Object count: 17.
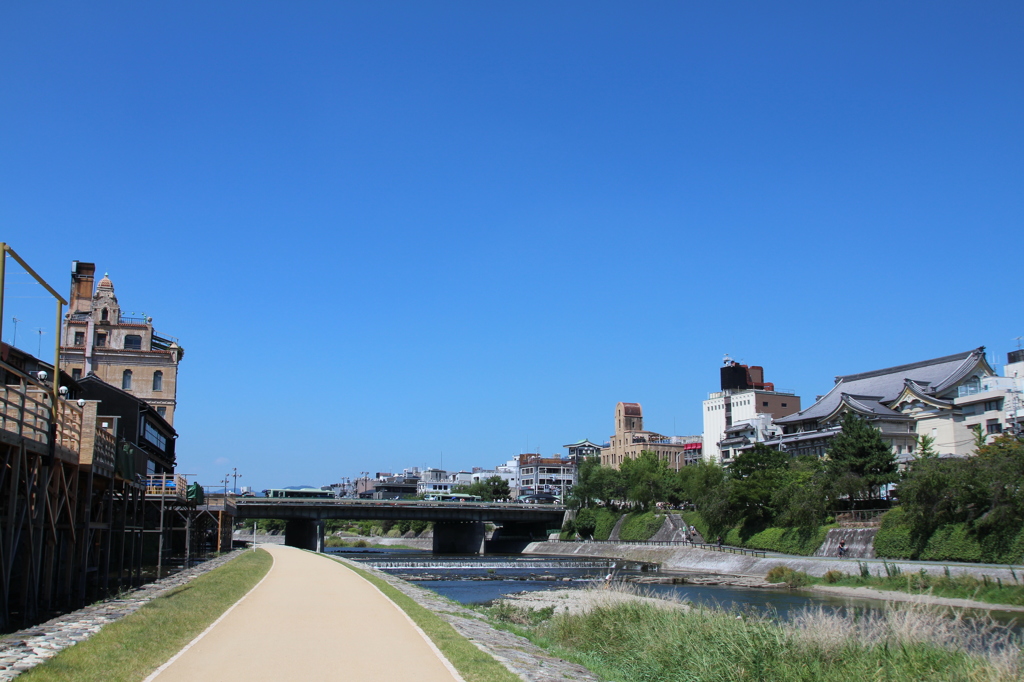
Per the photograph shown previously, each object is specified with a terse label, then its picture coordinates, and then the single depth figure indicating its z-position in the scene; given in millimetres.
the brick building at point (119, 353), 71125
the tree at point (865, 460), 63844
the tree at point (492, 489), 154312
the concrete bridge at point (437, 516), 85938
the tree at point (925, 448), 60981
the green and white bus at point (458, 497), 132750
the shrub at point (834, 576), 47006
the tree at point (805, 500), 61156
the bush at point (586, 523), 101688
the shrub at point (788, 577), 48156
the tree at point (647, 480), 97250
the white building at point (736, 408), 135625
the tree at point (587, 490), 108062
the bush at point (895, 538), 50000
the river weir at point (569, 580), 40719
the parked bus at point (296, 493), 102606
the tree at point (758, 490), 70125
